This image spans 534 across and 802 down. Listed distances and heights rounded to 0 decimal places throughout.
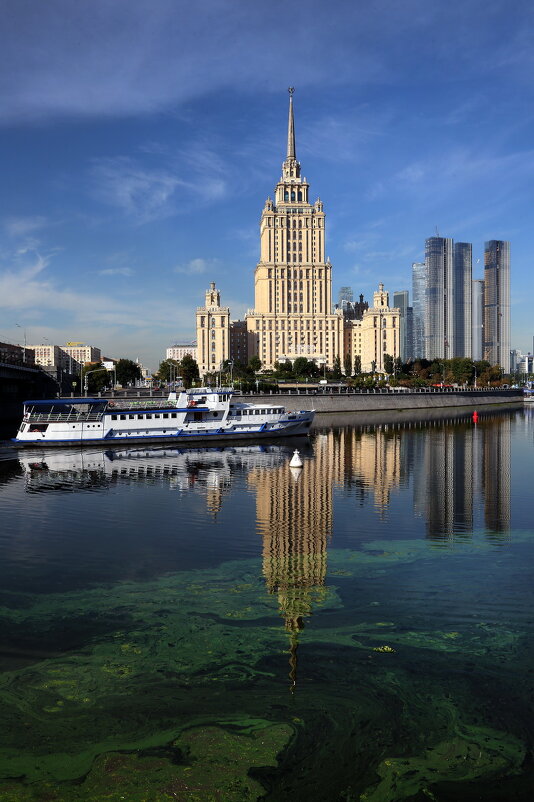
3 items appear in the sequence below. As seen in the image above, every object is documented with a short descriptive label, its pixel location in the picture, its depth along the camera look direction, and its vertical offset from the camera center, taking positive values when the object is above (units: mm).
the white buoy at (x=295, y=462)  50134 -6212
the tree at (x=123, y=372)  194500 +6426
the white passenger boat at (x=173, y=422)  71250 -3924
